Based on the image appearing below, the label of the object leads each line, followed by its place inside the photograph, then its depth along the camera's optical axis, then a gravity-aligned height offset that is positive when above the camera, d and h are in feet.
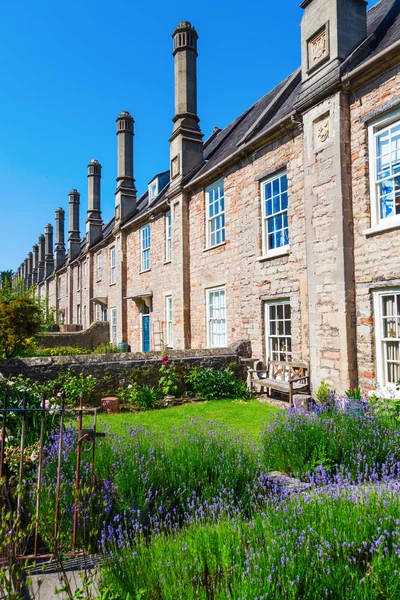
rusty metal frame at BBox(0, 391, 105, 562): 10.86 -4.26
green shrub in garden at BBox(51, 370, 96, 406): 32.68 -4.92
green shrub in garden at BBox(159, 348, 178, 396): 36.96 -5.09
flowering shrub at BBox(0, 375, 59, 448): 19.03 -4.51
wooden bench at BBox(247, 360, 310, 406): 33.53 -5.09
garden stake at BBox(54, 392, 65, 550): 11.11 -4.52
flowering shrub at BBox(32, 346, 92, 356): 56.11 -3.90
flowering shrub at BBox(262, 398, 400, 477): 16.81 -5.22
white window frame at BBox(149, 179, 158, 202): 72.37 +22.99
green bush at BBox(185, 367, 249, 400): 38.42 -5.95
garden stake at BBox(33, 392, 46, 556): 10.86 -4.34
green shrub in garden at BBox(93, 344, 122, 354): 66.23 -4.31
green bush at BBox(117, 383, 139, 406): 35.47 -6.07
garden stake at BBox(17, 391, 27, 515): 9.56 -3.67
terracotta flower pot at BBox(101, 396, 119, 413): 33.58 -6.58
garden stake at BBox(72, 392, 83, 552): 11.39 -5.03
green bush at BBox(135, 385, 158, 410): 35.14 -6.47
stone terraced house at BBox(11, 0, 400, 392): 28.55 +9.41
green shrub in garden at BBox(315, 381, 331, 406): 30.15 -5.45
